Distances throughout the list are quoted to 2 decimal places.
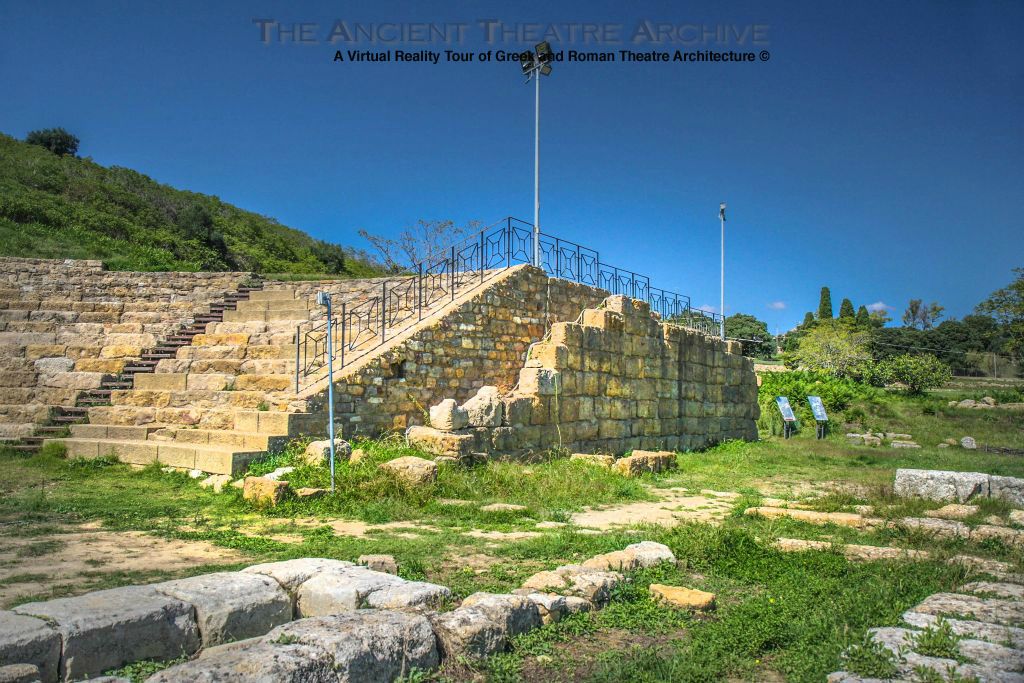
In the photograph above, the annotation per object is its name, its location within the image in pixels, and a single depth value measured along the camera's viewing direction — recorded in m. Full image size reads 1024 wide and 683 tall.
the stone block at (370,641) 3.44
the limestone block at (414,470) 9.09
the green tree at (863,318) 64.25
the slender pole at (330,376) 8.89
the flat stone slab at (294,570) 4.49
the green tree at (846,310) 67.61
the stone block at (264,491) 8.25
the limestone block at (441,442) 10.45
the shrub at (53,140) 34.75
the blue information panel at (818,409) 22.69
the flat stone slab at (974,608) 4.54
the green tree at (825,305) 67.38
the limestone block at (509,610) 4.24
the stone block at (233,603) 3.87
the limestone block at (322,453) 9.53
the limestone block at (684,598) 4.95
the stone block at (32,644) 3.12
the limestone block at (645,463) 12.74
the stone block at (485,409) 11.53
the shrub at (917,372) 31.11
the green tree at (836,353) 41.78
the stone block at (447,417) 10.86
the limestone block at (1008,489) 9.15
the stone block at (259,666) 3.03
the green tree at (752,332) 64.44
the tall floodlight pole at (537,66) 16.69
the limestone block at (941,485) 9.35
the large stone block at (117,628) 3.37
